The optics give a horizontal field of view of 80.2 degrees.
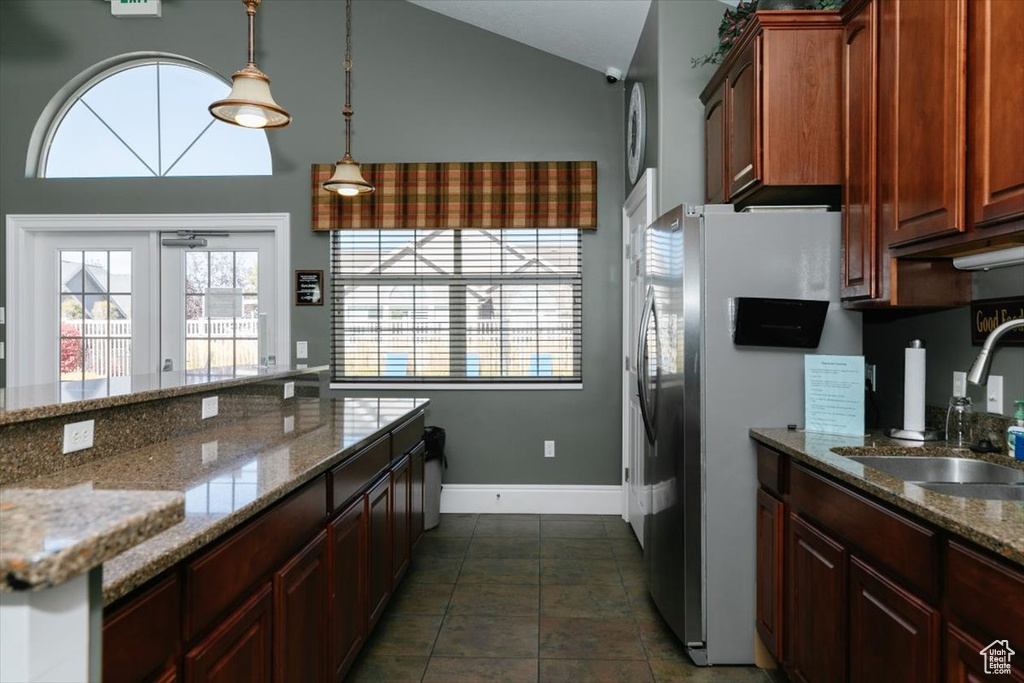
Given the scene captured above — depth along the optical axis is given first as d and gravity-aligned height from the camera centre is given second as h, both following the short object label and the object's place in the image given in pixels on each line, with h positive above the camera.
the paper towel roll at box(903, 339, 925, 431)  2.07 -0.16
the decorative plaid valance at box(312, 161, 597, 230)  4.24 +0.98
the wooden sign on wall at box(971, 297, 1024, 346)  1.82 +0.07
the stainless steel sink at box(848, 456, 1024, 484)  1.75 -0.39
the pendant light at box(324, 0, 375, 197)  3.28 +0.85
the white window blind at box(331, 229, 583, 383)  4.33 +0.23
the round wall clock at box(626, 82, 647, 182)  3.51 +1.25
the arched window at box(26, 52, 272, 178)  4.39 +1.52
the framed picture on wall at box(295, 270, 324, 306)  4.32 +0.35
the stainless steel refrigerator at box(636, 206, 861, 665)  2.33 -0.17
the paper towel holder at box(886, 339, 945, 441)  2.05 -0.33
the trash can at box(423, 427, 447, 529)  3.83 -0.90
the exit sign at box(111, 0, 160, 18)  4.25 +2.31
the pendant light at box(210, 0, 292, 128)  2.26 +0.90
